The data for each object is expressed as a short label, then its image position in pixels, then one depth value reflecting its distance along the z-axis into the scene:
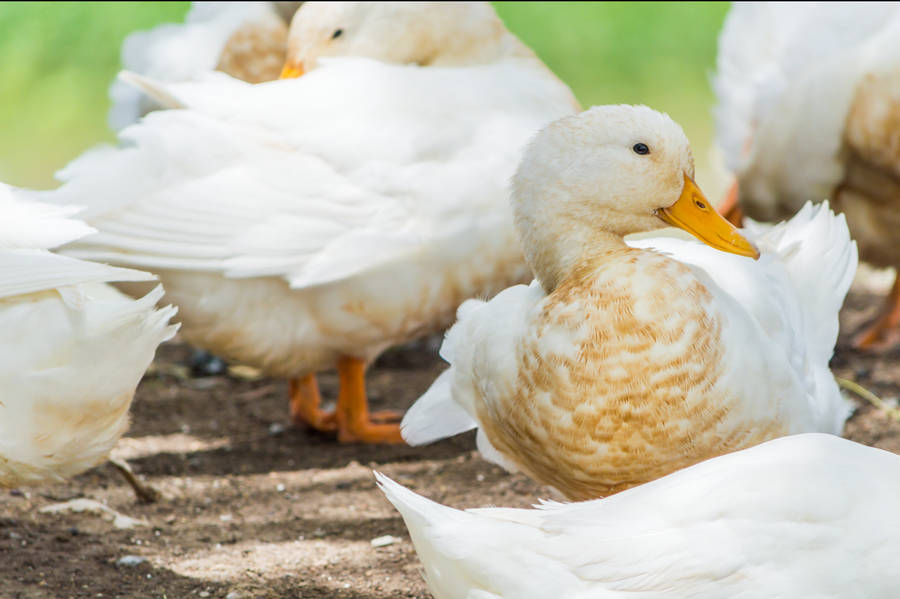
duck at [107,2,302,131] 8.80
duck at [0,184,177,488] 4.75
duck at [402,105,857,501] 4.73
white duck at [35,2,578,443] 6.62
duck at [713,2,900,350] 7.99
